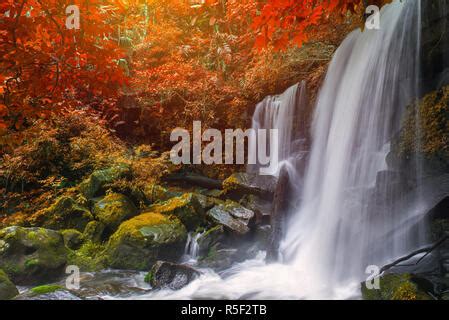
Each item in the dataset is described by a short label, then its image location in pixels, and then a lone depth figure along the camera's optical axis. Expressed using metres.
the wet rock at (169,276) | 5.27
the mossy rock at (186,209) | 7.16
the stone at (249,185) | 7.94
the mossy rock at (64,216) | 7.17
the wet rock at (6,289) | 4.45
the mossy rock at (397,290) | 3.29
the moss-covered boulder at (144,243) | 6.09
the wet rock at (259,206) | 7.21
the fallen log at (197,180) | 9.62
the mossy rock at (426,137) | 4.25
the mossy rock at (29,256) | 5.38
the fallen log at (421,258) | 3.50
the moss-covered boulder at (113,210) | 6.95
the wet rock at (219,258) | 6.22
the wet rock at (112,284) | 5.21
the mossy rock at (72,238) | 6.66
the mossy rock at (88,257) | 6.21
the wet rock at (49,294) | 3.56
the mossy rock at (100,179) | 7.67
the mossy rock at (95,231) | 6.79
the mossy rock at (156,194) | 8.19
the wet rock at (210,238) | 6.65
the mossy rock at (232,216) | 6.79
